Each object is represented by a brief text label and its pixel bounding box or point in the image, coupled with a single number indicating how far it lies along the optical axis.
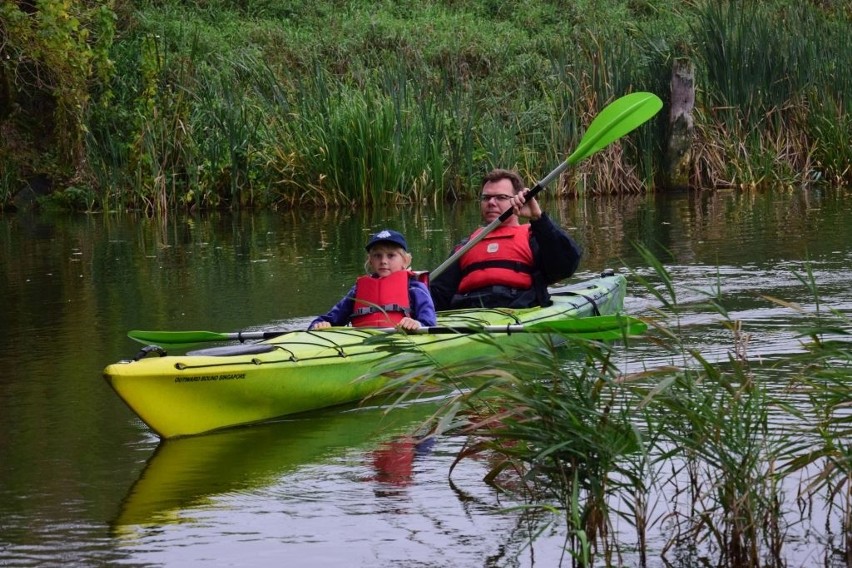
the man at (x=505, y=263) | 11.44
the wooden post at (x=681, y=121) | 25.00
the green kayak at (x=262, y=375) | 8.44
